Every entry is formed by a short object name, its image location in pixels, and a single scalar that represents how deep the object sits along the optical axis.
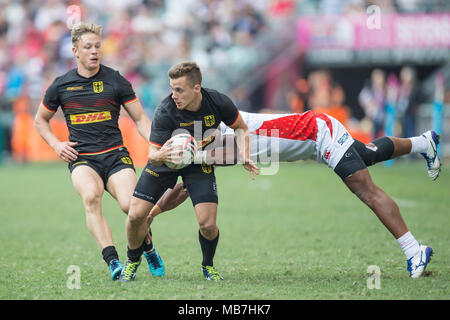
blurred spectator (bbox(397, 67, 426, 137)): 40.87
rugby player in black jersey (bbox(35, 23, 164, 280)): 12.50
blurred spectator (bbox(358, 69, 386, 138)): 40.75
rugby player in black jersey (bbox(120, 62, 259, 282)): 11.41
